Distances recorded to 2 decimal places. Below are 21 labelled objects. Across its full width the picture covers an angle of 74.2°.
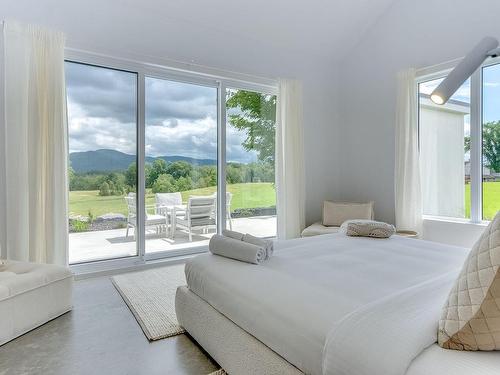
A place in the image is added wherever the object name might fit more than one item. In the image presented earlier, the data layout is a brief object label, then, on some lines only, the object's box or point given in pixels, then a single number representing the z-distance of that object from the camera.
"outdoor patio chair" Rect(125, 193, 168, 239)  3.77
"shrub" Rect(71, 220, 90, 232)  3.48
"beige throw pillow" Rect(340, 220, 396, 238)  2.56
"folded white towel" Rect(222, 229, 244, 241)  2.15
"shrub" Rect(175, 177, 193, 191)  4.06
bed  0.97
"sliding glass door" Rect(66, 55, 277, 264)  3.53
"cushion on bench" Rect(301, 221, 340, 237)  4.07
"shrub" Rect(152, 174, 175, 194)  3.92
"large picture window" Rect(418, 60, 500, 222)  3.64
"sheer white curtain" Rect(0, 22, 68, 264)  2.93
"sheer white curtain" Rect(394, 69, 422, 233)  4.05
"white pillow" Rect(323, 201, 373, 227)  4.30
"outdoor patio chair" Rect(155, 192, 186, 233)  3.95
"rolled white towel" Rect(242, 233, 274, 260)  1.99
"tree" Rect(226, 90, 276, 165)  4.46
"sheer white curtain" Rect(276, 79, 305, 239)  4.54
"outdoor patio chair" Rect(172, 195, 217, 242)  4.13
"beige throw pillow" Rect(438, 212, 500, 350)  0.91
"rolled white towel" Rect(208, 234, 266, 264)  1.90
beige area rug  2.22
